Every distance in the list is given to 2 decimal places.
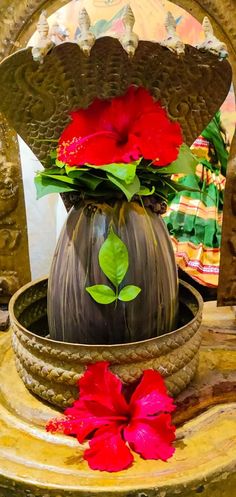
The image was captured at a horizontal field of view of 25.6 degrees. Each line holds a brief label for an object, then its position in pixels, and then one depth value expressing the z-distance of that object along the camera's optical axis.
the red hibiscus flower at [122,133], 0.70
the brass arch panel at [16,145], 0.92
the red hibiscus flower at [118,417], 0.67
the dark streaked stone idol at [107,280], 0.73
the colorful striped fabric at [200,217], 1.49
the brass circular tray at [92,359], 0.70
